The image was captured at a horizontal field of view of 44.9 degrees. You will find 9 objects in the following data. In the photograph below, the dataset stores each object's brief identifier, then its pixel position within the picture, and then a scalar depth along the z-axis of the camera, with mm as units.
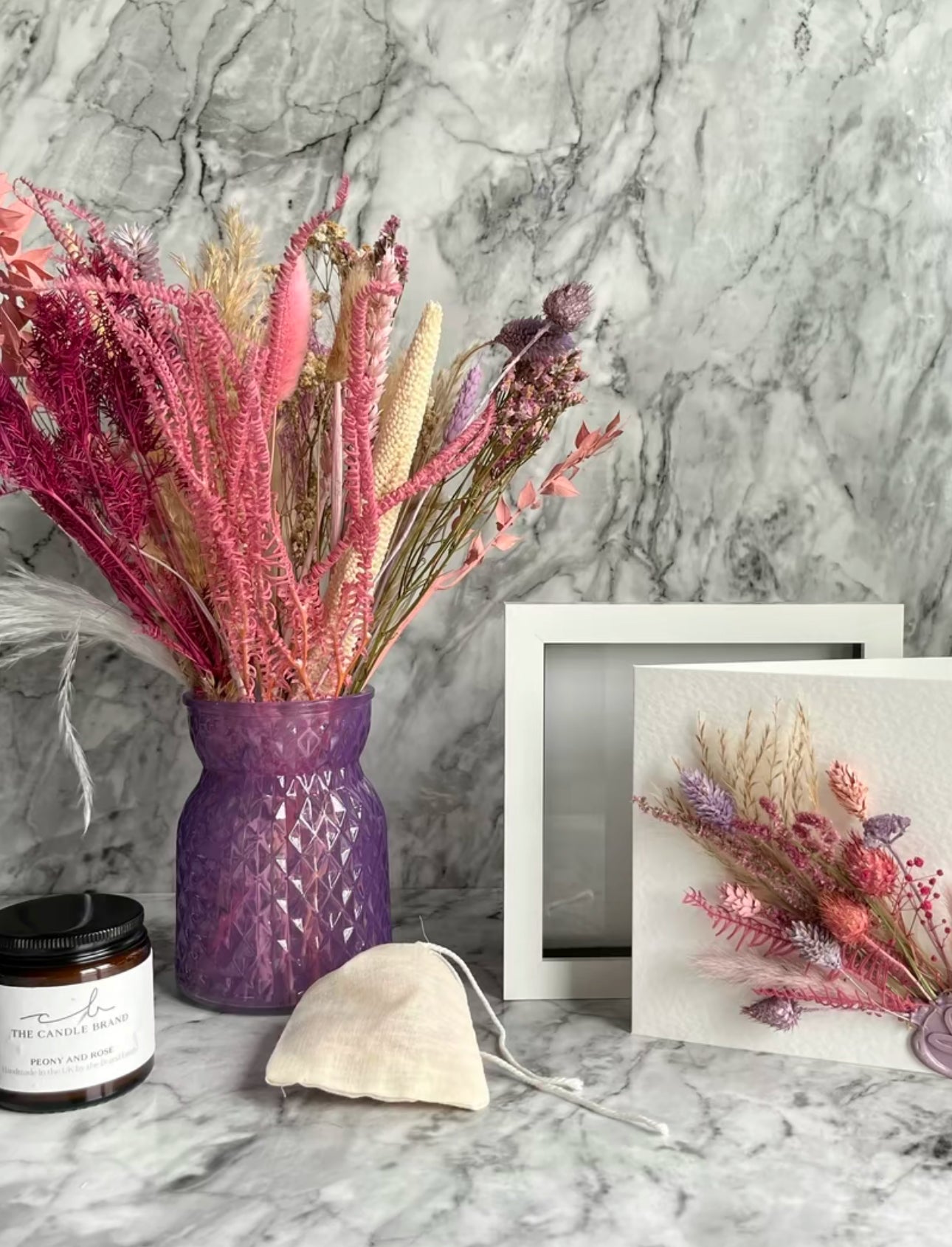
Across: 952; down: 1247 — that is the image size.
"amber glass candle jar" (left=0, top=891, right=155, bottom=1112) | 598
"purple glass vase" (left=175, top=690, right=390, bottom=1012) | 727
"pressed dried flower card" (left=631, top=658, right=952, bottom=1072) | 650
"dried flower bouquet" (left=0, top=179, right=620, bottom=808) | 638
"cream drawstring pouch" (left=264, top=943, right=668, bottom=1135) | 598
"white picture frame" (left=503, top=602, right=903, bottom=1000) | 768
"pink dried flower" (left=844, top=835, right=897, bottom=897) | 641
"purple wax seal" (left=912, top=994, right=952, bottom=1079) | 649
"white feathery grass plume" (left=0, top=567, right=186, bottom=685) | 736
